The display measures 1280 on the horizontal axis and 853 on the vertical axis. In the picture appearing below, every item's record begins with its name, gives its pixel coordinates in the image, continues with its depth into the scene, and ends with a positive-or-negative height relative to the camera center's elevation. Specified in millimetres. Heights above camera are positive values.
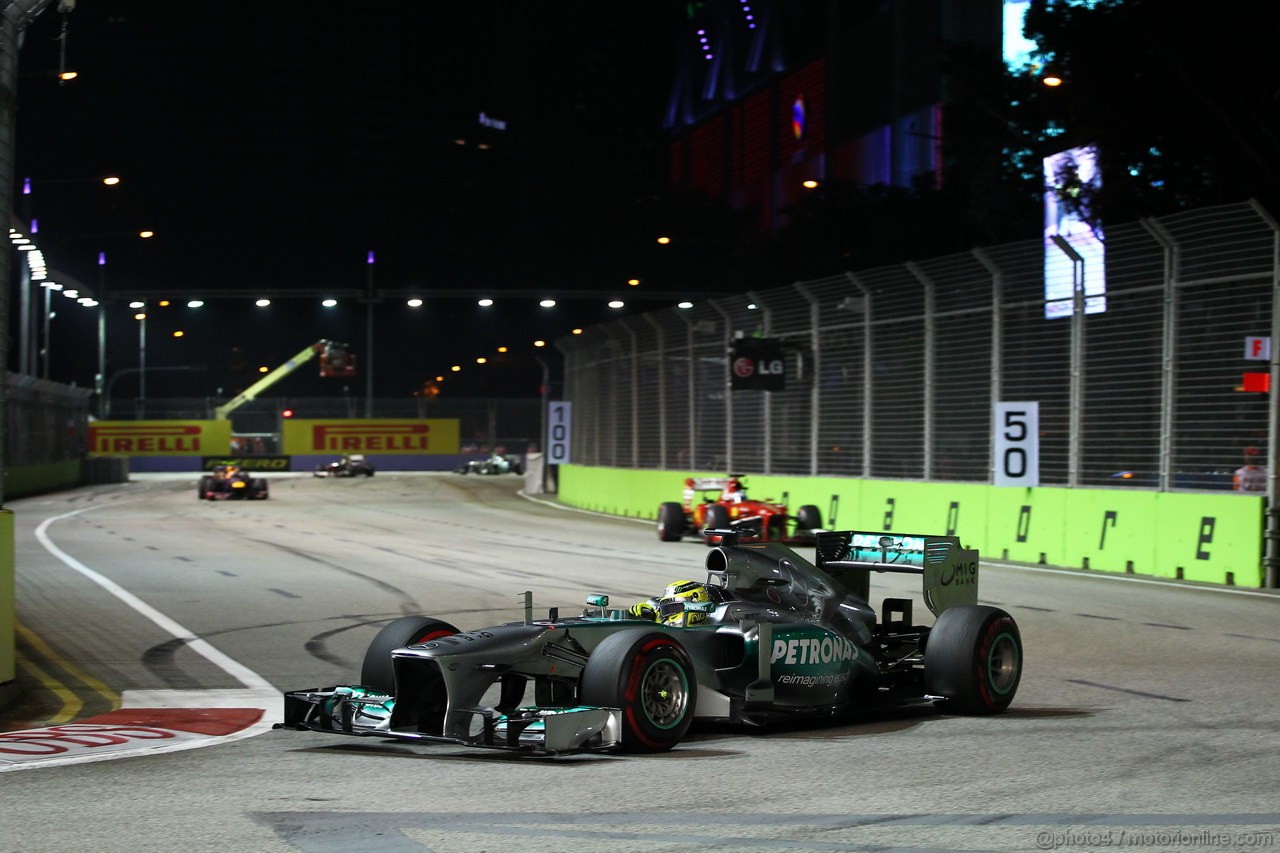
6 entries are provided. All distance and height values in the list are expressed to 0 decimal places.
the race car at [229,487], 49312 -2245
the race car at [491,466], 75875 -2317
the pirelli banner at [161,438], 80688 -1055
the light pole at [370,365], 64125 +2757
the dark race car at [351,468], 69888 -2265
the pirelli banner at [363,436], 81625 -908
